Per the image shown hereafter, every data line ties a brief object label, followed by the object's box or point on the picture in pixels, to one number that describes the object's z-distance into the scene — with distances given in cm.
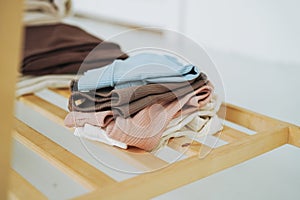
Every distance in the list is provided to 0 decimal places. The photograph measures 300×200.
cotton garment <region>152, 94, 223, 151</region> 92
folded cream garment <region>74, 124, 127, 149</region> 88
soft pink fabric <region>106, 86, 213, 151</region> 87
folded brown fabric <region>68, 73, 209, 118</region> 89
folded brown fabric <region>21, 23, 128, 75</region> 129
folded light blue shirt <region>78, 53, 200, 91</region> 94
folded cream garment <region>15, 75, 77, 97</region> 123
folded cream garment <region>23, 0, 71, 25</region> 173
